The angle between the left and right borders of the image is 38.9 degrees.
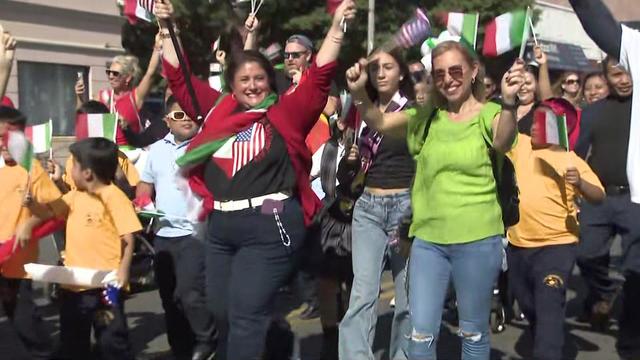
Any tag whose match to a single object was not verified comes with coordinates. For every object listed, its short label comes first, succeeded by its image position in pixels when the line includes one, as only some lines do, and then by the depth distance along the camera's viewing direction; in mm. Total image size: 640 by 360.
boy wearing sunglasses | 5684
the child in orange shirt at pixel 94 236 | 5164
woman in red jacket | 4223
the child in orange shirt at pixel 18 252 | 5402
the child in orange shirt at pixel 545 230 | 5168
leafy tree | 21688
